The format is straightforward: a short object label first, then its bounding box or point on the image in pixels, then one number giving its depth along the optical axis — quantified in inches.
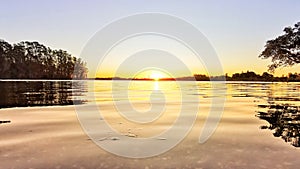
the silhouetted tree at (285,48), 875.9
